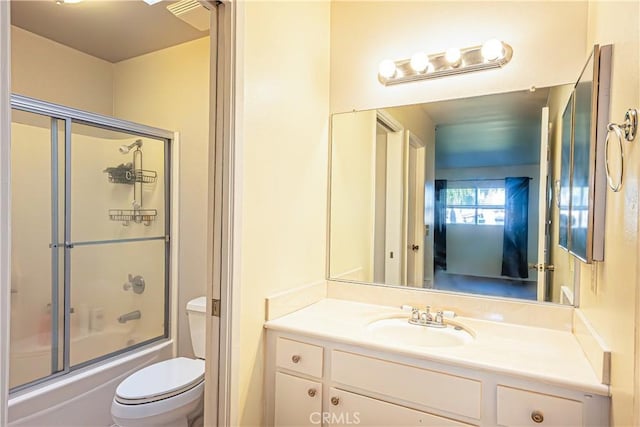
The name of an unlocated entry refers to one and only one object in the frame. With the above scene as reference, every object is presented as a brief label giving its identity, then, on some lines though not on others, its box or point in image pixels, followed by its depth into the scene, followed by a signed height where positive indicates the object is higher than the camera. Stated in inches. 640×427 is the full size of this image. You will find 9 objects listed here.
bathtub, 78.2 -44.8
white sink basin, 62.4 -22.4
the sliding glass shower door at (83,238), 87.3 -9.2
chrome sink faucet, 65.2 -20.1
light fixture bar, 65.8 +27.7
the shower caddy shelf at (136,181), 105.3 +7.1
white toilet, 68.8 -38.0
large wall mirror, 63.8 +2.8
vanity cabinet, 45.0 -26.1
